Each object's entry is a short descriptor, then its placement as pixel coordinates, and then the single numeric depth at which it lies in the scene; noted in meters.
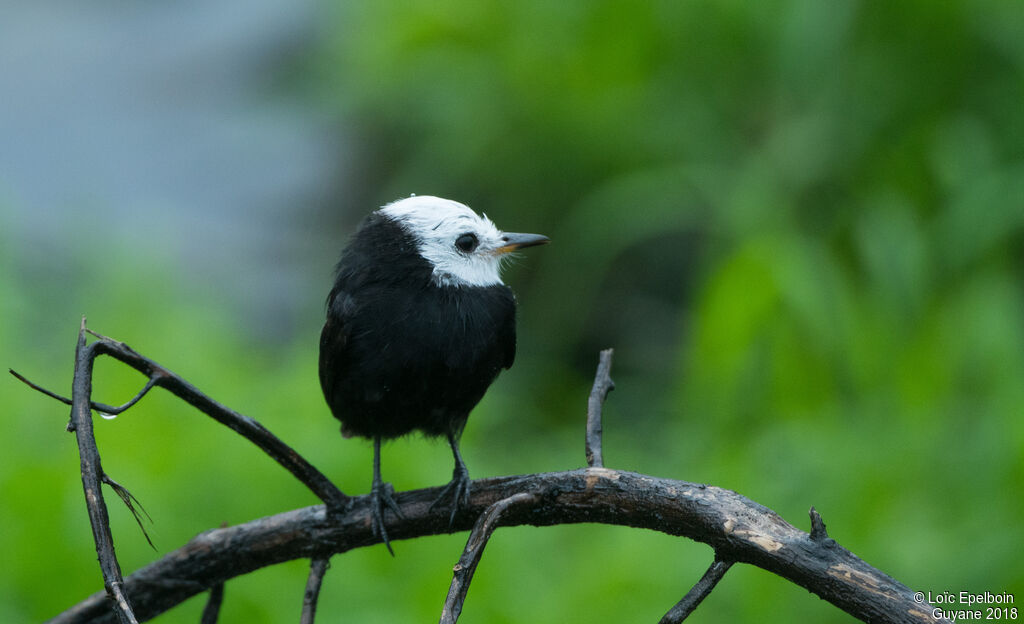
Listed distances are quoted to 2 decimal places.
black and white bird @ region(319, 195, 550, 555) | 4.97
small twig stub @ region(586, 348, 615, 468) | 4.89
